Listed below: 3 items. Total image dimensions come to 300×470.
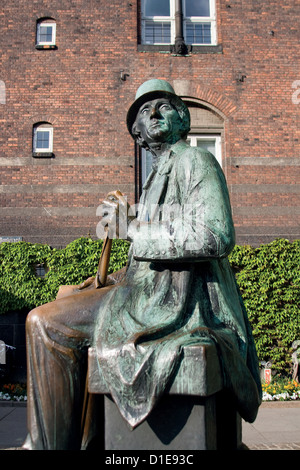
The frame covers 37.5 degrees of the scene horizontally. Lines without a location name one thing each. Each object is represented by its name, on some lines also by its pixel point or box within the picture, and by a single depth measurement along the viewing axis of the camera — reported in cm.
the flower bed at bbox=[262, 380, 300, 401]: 832
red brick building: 1118
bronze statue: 179
